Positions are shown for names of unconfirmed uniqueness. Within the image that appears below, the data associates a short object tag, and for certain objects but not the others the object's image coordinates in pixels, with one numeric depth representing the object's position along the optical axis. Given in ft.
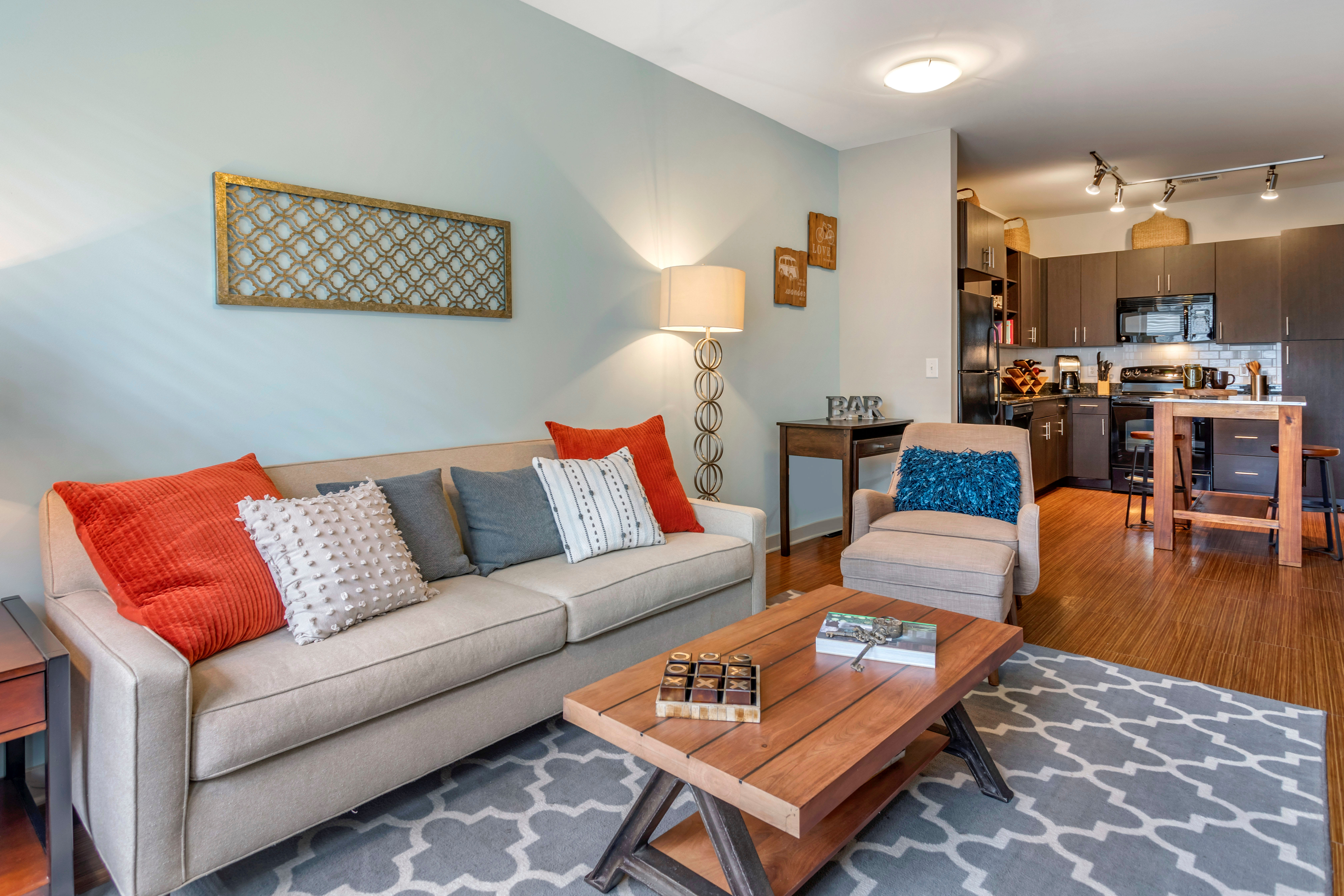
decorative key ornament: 5.96
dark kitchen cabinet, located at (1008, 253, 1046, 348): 21.94
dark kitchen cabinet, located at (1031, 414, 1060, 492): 20.39
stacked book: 5.79
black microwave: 21.08
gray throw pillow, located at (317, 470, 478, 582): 7.60
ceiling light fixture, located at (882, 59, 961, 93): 11.75
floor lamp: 11.46
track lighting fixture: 16.67
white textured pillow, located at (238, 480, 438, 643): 6.01
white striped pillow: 8.45
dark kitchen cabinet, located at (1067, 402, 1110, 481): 21.99
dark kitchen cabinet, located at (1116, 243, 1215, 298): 20.93
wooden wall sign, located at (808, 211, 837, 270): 15.78
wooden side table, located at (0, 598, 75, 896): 4.58
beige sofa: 4.67
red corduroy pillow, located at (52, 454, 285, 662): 5.51
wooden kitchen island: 13.24
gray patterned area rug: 5.34
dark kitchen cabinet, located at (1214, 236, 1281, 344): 20.03
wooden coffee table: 4.28
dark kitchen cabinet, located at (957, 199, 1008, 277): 16.34
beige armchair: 9.70
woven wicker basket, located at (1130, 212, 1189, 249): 21.80
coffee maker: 23.67
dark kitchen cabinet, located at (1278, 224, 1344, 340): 18.78
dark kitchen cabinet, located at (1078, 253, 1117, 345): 22.41
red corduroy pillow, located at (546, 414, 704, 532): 9.64
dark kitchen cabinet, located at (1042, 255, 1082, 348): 23.06
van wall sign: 14.84
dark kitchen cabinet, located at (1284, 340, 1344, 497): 18.90
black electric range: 21.50
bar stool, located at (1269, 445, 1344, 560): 13.64
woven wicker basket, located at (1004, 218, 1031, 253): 22.66
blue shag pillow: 10.55
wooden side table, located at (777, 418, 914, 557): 13.65
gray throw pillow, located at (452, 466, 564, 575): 8.22
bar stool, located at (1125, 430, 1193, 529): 16.47
